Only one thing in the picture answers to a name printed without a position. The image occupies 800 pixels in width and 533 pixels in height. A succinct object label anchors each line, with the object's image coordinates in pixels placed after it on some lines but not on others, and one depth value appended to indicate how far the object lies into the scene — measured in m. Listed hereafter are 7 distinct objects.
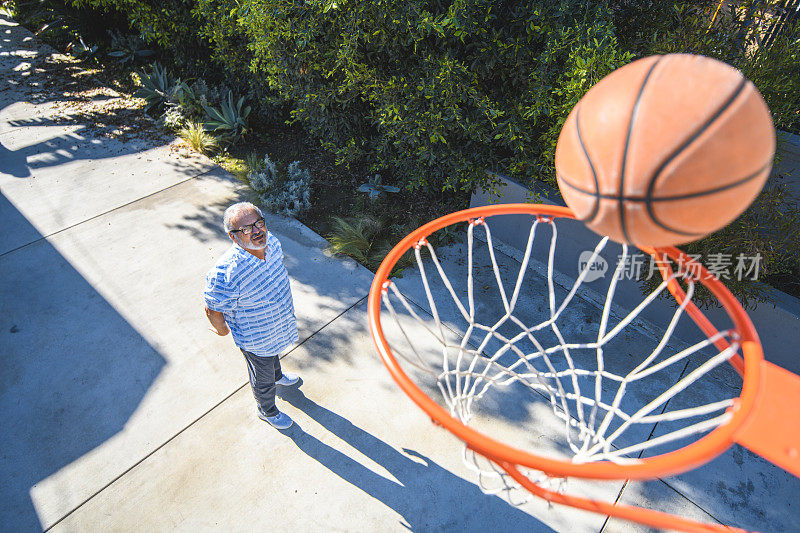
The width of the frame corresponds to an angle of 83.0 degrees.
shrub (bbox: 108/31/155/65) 7.97
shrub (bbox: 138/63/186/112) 7.25
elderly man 2.70
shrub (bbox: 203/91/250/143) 6.61
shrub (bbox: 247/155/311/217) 5.61
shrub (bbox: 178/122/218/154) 6.52
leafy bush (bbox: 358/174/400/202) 5.57
